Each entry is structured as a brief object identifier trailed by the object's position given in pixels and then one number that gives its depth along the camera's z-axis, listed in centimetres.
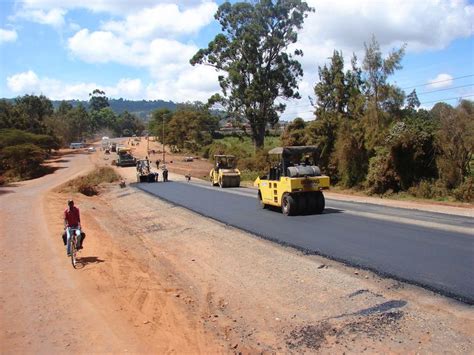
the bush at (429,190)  2531
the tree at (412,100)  3312
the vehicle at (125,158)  6762
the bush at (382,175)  2847
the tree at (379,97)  3105
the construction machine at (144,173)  4588
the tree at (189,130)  8750
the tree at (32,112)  7658
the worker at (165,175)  4718
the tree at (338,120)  3212
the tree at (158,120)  11339
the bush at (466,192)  2320
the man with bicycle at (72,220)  1238
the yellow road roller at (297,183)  1873
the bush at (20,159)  5409
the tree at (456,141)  2431
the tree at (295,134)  3853
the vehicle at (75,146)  11691
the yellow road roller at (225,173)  3731
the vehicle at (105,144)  10559
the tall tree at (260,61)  5631
